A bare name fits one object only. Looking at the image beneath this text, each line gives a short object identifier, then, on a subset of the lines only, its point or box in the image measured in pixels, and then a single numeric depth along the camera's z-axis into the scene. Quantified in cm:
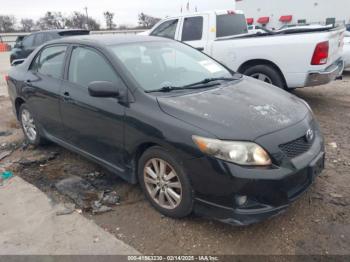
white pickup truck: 539
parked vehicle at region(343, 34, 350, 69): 816
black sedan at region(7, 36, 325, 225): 247
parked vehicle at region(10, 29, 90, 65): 1071
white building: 2764
